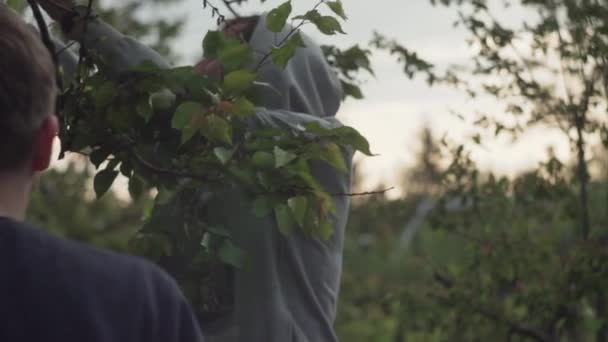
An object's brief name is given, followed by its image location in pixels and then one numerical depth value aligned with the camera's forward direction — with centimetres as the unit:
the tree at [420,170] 2858
